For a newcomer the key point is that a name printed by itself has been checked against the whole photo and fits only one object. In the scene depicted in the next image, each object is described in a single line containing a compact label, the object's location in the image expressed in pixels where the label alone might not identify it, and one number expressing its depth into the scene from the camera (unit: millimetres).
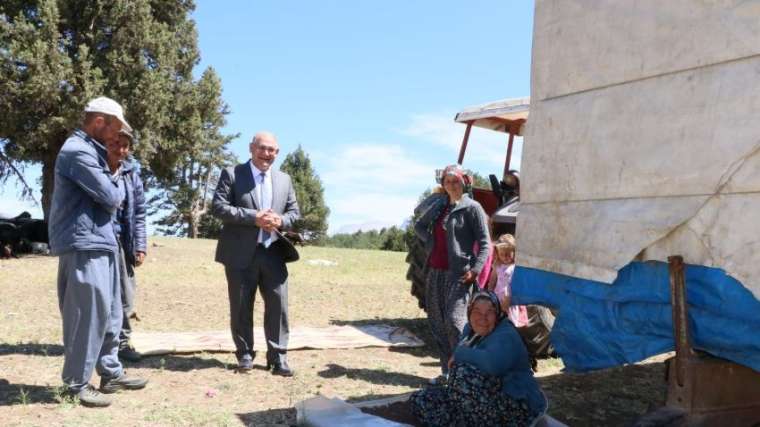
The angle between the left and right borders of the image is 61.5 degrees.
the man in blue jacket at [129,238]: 4910
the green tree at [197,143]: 19391
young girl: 4875
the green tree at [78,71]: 15070
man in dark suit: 4863
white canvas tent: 2617
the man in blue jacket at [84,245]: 3850
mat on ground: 5590
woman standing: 4590
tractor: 5059
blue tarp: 2703
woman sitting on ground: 3531
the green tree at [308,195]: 35406
